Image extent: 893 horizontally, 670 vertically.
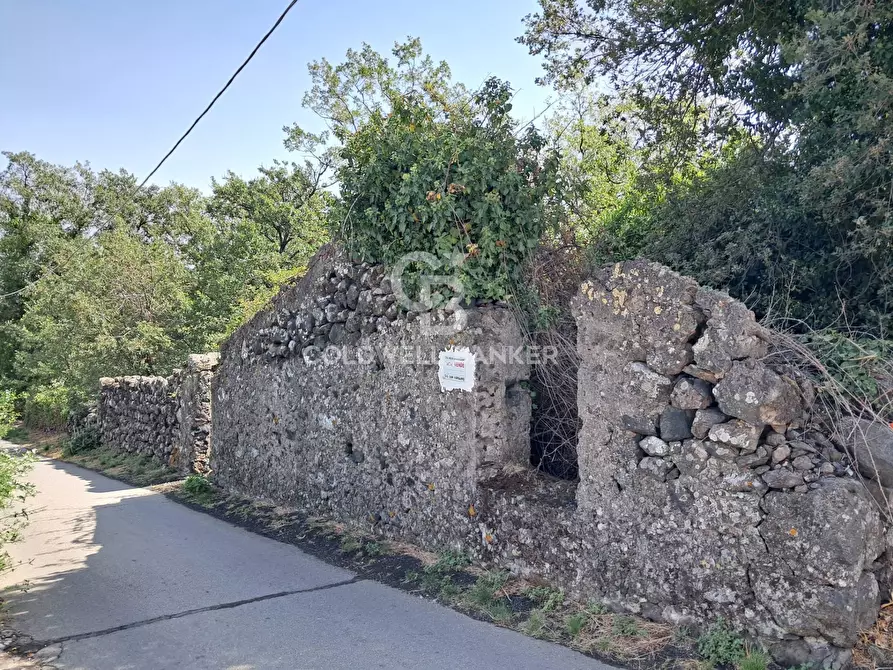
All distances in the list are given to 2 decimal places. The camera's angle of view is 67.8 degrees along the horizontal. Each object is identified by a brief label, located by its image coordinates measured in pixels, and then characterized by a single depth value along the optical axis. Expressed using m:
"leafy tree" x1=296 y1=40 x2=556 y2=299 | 6.25
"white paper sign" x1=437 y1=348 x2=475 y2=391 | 6.14
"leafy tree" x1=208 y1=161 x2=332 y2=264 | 21.25
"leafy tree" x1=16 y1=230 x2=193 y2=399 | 19.52
